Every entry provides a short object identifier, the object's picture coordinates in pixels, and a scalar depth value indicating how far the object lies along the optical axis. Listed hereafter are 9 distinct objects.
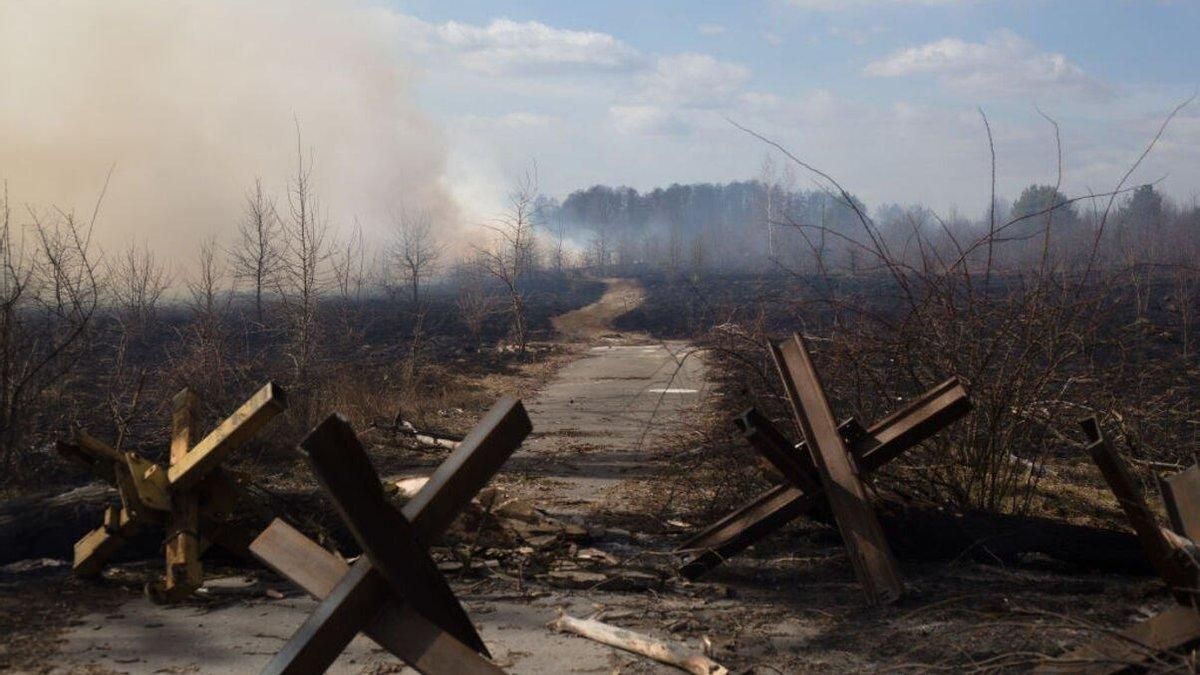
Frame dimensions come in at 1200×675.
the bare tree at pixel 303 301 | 16.06
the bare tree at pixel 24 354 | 8.90
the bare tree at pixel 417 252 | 37.75
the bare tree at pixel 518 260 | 29.95
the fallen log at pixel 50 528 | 6.54
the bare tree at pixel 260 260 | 24.00
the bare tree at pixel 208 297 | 18.62
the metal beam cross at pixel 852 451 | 5.55
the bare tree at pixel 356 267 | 39.91
